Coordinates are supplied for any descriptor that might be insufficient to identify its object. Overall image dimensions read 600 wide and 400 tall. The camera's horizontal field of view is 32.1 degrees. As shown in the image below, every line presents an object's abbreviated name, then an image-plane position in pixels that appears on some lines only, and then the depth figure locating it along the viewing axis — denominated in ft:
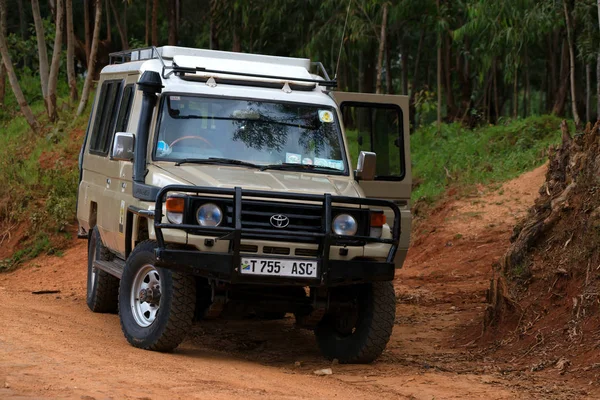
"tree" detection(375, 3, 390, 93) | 69.42
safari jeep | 24.62
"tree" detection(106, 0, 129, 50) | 89.37
